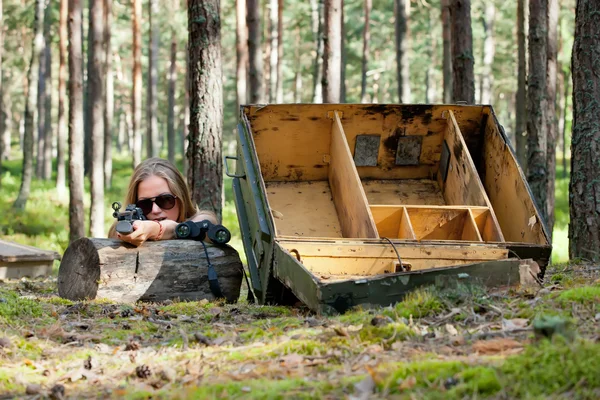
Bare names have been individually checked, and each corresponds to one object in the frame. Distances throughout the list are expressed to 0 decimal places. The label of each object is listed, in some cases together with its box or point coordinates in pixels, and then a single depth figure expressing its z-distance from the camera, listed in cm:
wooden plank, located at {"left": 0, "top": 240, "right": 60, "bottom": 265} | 1007
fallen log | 643
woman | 691
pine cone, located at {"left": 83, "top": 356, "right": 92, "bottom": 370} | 405
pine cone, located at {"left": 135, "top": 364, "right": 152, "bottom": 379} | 377
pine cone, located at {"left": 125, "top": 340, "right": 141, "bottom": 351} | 445
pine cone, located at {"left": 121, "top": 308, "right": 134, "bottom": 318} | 564
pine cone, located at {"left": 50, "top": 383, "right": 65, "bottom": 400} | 348
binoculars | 680
